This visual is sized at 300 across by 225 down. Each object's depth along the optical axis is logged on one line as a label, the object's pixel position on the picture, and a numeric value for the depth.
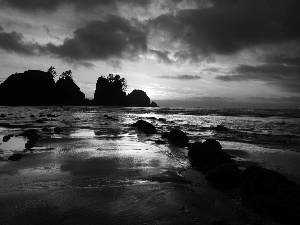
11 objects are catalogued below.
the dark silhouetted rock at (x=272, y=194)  4.90
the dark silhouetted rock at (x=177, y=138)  14.29
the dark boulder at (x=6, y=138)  13.71
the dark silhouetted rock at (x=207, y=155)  9.00
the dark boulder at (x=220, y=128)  22.89
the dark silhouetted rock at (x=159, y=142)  14.15
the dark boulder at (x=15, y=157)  9.05
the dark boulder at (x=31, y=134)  14.31
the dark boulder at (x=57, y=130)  18.06
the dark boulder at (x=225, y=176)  6.92
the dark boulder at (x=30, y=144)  11.79
